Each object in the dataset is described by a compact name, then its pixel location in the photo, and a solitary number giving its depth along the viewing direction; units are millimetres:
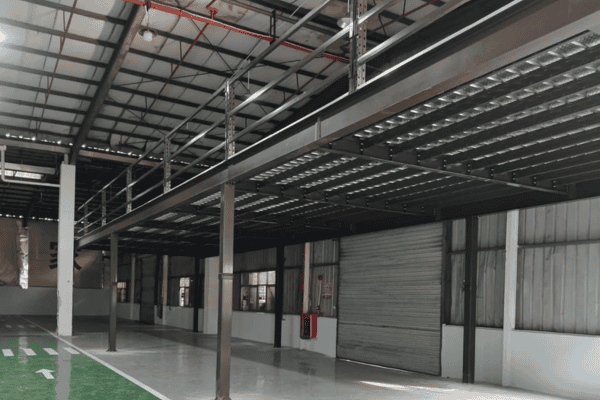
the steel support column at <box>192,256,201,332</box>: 28955
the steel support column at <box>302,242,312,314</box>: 20500
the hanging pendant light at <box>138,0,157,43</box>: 16156
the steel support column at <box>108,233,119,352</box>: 18734
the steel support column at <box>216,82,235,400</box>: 10211
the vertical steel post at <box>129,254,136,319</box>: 42919
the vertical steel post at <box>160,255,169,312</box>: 35806
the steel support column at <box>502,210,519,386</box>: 12609
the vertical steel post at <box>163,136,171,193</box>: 13891
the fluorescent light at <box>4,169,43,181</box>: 26316
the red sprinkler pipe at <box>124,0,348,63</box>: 14616
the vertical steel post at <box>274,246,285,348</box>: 21281
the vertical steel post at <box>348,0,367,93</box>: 6715
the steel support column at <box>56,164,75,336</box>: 24484
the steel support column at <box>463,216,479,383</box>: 13102
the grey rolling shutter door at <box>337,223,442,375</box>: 14984
